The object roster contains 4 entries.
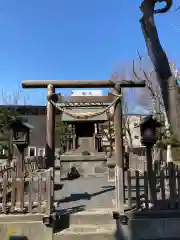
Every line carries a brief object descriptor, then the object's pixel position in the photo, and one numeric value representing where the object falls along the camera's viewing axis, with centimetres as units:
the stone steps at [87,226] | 438
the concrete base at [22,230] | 442
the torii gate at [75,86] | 588
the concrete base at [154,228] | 452
